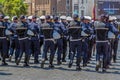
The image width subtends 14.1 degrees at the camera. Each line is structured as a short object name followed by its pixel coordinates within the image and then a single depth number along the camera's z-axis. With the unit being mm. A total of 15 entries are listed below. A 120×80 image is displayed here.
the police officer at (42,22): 19947
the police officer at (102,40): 16891
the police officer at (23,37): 18578
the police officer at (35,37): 19348
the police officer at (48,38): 18016
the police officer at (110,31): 17062
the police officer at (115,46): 20703
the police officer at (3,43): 18938
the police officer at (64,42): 20766
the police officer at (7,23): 20319
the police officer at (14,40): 19694
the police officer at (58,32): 18578
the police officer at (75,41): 17516
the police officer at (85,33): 17953
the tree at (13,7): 74812
